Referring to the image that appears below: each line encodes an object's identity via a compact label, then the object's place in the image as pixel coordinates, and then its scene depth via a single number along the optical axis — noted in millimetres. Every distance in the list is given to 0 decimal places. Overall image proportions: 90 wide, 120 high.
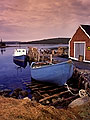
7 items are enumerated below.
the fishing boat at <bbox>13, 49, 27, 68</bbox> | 32444
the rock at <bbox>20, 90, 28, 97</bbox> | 13846
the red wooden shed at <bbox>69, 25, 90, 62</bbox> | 22531
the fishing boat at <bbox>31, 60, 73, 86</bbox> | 13354
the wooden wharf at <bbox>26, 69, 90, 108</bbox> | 11133
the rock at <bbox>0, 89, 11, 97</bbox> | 13960
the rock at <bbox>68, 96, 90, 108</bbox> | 9108
